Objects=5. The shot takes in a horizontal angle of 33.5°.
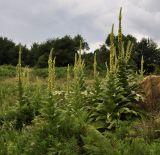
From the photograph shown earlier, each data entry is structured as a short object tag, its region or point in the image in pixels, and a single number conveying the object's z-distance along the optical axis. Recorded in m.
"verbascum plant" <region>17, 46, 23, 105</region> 7.66
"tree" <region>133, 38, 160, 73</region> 30.92
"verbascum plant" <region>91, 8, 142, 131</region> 6.31
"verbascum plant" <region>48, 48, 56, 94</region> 5.93
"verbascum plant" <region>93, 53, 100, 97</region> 7.03
